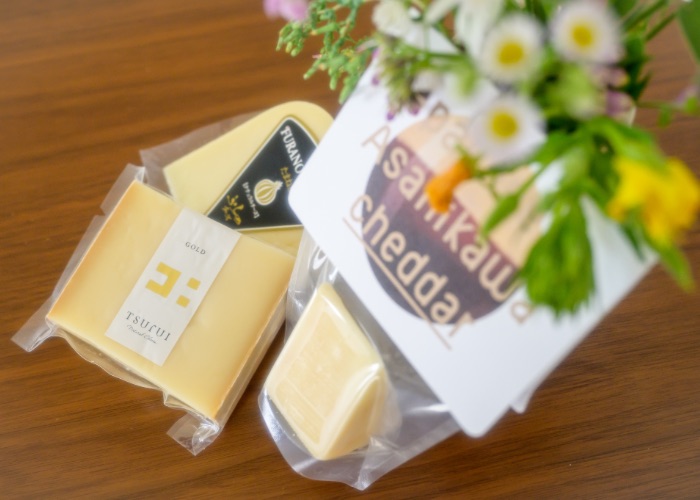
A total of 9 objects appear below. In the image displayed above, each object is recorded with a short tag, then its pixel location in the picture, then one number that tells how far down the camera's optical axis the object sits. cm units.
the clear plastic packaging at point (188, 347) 54
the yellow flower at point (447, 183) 29
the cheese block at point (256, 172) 63
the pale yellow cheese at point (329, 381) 44
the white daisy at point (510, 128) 28
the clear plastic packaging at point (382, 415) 45
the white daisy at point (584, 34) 27
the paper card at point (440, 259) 34
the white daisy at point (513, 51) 27
